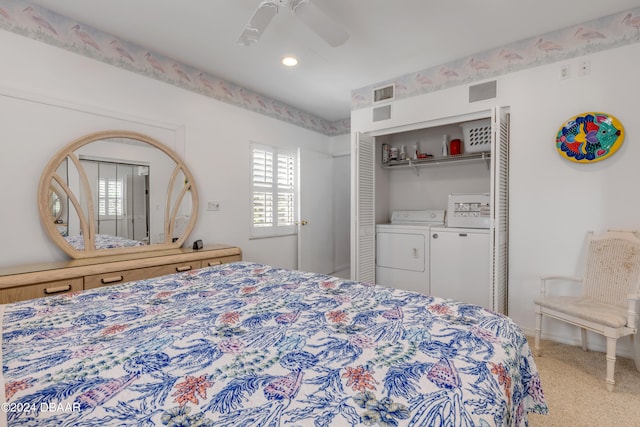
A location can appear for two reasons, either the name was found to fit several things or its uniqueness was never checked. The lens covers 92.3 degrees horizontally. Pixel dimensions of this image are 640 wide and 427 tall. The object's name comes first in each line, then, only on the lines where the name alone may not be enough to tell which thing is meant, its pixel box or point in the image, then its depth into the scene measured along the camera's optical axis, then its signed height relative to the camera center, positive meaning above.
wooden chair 1.93 -0.60
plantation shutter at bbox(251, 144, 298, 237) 3.76 +0.31
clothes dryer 3.39 -0.40
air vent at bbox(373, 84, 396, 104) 3.45 +1.39
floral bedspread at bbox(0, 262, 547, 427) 0.69 -0.43
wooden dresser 1.87 -0.40
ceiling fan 1.75 +1.17
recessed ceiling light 2.91 +1.48
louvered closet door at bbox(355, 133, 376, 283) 3.50 +0.05
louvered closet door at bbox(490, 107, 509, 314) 2.62 +0.07
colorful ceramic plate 2.32 +0.61
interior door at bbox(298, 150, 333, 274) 4.31 +0.03
